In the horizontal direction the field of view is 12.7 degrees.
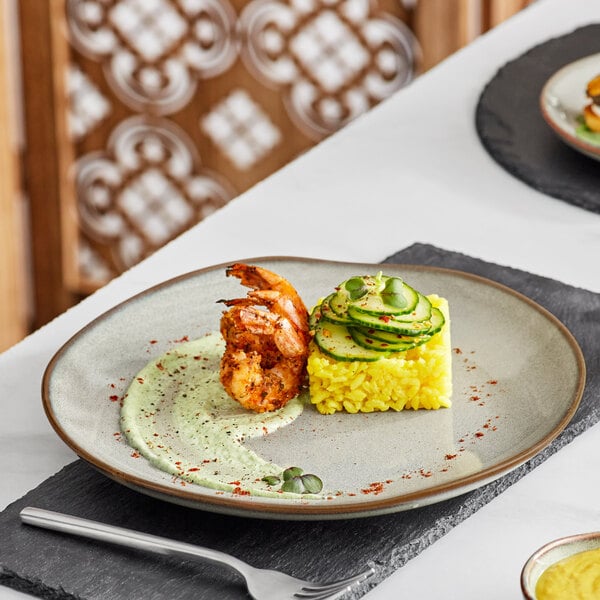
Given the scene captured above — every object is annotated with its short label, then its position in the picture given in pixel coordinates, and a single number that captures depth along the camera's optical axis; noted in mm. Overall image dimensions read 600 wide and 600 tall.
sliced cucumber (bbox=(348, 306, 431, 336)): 1411
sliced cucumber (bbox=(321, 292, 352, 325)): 1422
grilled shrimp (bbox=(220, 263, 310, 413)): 1411
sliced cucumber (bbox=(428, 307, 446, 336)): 1418
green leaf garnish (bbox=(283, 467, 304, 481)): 1359
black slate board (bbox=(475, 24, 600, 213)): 1742
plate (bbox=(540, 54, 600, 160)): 1730
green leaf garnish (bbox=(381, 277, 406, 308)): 1422
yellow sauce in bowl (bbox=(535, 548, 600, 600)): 1247
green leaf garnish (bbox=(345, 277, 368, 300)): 1426
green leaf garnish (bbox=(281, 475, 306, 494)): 1347
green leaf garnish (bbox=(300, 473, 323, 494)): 1350
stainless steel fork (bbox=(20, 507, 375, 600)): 1297
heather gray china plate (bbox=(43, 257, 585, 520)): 1334
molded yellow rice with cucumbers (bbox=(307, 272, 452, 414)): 1415
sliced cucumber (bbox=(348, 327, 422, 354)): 1418
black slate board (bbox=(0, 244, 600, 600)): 1317
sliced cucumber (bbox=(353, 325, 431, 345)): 1416
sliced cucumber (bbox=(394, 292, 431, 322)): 1420
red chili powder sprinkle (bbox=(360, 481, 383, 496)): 1346
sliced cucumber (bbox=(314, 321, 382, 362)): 1420
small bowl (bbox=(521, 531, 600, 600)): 1248
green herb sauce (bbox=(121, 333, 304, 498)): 1364
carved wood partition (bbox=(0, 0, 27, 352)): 3103
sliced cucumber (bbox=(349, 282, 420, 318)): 1415
